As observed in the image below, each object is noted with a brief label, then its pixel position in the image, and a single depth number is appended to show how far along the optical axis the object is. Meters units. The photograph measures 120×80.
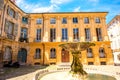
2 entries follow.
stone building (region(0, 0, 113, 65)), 12.86
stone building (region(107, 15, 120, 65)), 16.82
